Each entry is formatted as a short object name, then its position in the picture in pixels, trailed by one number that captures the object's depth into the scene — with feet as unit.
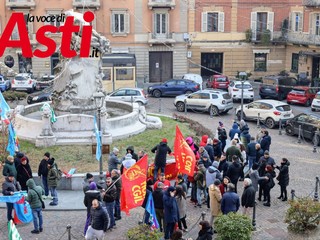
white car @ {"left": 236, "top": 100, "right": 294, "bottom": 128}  93.35
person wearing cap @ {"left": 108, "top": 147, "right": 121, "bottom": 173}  56.03
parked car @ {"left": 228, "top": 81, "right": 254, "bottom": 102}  117.19
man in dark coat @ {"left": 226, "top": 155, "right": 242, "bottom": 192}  54.03
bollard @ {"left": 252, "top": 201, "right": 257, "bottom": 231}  49.96
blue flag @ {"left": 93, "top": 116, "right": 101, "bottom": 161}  56.38
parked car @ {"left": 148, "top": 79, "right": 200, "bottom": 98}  122.93
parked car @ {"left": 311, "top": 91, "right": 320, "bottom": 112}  107.45
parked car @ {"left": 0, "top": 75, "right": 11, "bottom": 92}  124.20
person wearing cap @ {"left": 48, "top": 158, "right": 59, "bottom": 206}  53.01
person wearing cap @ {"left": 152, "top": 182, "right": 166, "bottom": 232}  46.88
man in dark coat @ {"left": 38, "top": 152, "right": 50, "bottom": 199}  53.11
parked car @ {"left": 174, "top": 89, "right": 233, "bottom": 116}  102.22
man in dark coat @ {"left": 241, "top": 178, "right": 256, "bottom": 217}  48.53
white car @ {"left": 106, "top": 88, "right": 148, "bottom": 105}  107.34
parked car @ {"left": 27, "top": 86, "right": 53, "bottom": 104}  107.04
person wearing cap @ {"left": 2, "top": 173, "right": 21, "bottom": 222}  48.06
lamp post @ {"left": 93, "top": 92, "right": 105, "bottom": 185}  64.88
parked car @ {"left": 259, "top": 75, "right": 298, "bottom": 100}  121.70
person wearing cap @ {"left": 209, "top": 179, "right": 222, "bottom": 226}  47.67
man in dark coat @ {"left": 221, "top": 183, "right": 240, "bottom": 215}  46.47
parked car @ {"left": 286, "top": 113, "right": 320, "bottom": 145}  83.46
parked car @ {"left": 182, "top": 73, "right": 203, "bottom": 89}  131.14
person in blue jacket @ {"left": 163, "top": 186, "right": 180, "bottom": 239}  45.57
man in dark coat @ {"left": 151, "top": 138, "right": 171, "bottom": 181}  57.88
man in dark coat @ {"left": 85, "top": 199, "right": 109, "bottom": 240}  42.19
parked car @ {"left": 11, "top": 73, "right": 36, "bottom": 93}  126.82
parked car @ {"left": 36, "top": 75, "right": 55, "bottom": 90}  128.39
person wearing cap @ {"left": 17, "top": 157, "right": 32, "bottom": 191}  52.70
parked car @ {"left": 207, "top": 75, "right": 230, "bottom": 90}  130.21
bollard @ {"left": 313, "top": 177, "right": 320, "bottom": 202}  53.98
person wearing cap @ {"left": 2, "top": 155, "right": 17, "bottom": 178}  51.78
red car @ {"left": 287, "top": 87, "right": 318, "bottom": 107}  114.73
